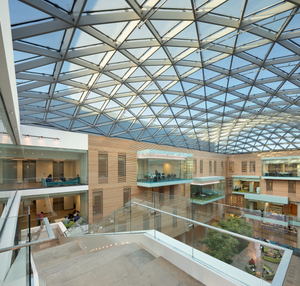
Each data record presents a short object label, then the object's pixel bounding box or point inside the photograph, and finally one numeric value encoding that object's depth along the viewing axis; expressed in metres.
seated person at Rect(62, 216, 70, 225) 16.55
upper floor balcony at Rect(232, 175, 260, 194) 37.82
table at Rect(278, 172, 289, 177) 31.44
